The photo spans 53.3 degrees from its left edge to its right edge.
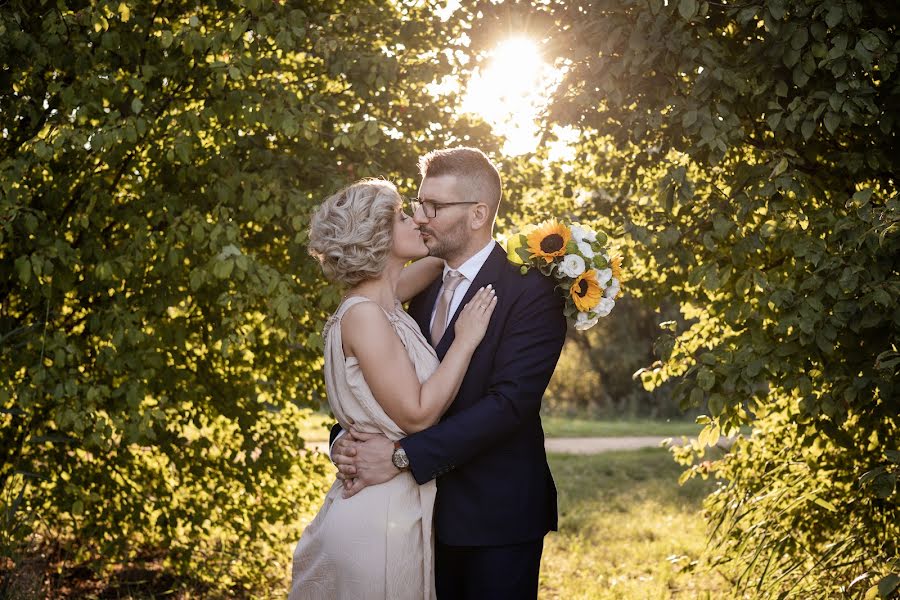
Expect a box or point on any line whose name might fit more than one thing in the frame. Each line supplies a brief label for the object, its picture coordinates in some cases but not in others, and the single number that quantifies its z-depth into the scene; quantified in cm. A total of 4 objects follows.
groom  299
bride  300
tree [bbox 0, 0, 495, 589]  457
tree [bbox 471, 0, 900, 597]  376
